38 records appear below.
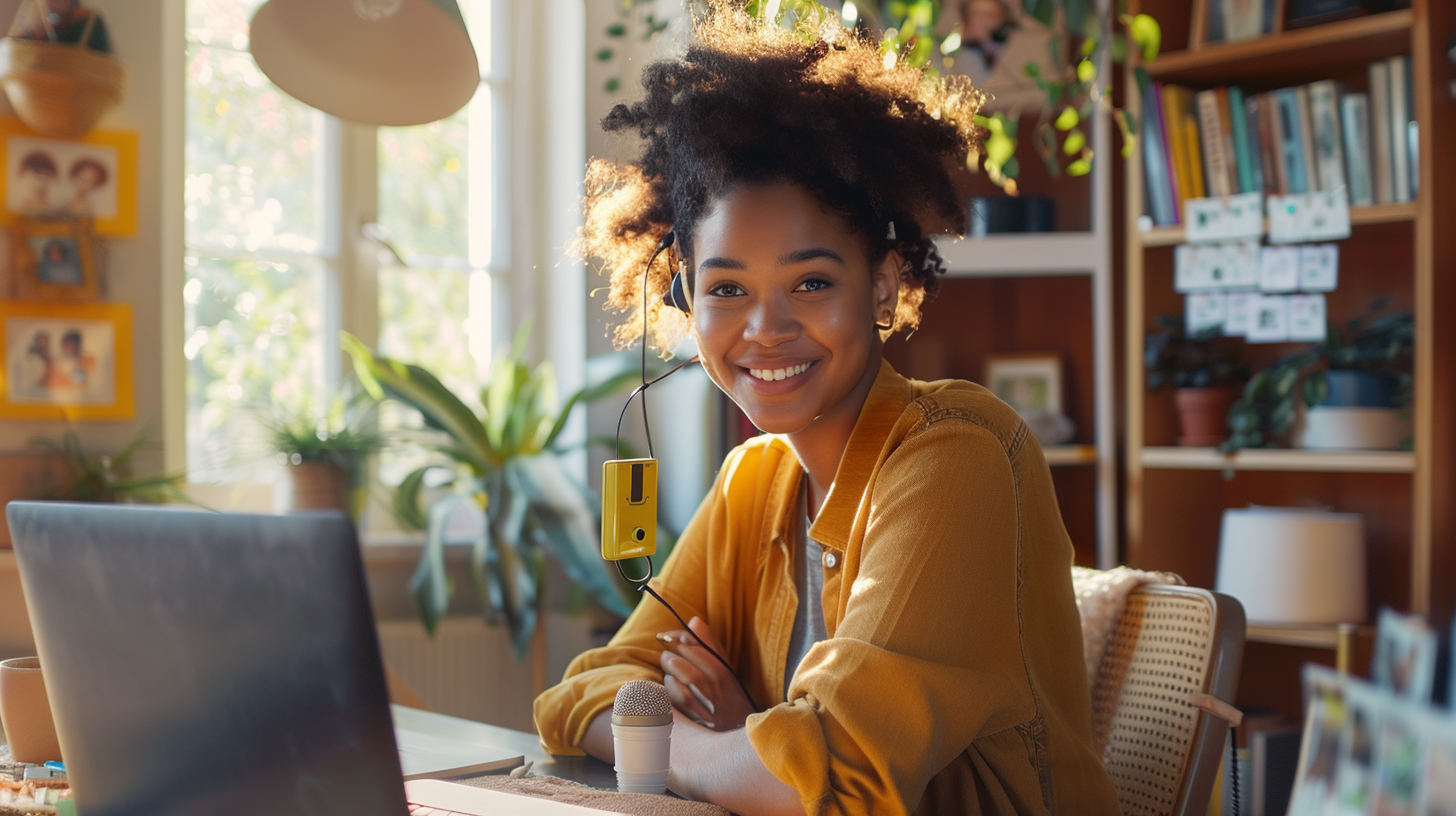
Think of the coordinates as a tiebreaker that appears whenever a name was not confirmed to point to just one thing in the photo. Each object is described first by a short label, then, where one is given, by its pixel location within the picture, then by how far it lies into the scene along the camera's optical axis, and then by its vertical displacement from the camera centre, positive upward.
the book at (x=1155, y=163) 2.61 +0.53
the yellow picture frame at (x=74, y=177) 2.45 +0.48
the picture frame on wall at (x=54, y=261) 2.47 +0.30
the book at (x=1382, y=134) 2.38 +0.54
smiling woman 0.95 -0.09
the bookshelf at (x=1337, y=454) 2.27 +0.01
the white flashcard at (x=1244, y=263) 2.54 +0.30
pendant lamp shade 1.25 +0.38
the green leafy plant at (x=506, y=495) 2.73 -0.22
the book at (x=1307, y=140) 2.46 +0.55
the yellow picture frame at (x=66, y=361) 2.48 +0.09
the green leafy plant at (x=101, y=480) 2.45 -0.16
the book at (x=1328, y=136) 2.43 +0.55
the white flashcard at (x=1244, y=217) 2.49 +0.39
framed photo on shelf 2.82 +0.05
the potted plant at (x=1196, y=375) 2.58 +0.06
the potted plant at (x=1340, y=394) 2.40 +0.02
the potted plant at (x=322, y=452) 2.67 -0.12
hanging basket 2.34 +0.65
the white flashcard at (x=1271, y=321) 2.55 +0.18
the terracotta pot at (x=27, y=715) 1.01 -0.27
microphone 1.03 -0.29
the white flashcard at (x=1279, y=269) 2.51 +0.29
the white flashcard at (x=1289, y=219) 2.45 +0.38
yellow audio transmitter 1.11 -0.10
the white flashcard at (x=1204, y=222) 2.53 +0.39
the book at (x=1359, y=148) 2.40 +0.52
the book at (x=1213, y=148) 2.55 +0.55
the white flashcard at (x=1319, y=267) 2.48 +0.29
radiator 2.94 -0.68
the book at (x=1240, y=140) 2.54 +0.57
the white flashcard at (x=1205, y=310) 2.61 +0.20
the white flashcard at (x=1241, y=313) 2.58 +0.20
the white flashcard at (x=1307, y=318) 2.52 +0.18
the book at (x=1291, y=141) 2.47 +0.55
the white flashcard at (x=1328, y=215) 2.39 +0.38
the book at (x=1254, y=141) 2.52 +0.56
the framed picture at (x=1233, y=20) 2.52 +0.83
